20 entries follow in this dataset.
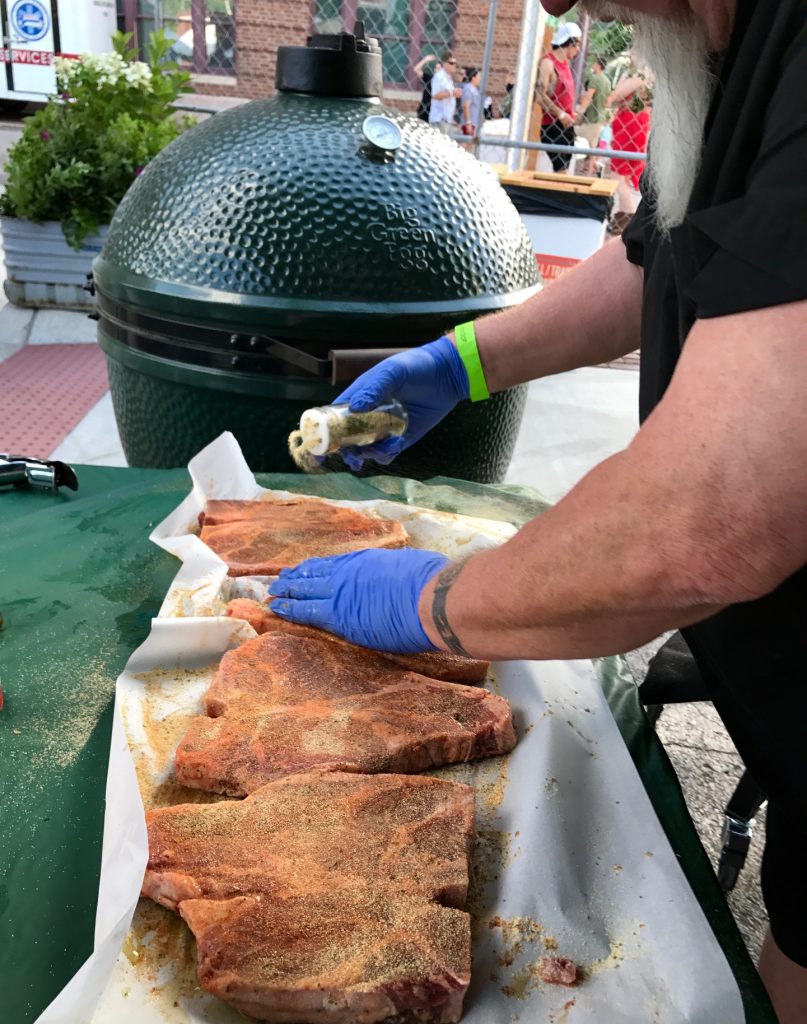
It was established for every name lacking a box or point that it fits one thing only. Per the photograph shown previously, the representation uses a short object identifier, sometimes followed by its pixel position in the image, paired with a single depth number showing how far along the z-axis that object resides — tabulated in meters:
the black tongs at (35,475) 2.16
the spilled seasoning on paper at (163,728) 1.29
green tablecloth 1.08
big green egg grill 2.19
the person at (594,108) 8.70
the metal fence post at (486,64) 5.89
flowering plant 5.63
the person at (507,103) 12.75
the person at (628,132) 6.95
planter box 6.17
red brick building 14.05
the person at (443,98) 9.99
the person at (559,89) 7.48
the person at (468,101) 11.54
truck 12.12
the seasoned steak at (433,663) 1.56
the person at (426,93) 10.59
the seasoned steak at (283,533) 1.83
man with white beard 0.85
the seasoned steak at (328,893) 0.99
